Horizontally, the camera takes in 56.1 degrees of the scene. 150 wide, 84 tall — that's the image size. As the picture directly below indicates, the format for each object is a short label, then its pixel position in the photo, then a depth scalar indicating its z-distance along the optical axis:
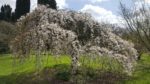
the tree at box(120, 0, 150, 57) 9.79
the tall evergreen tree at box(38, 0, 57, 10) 11.91
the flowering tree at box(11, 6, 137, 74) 4.93
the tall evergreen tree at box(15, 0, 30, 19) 12.24
